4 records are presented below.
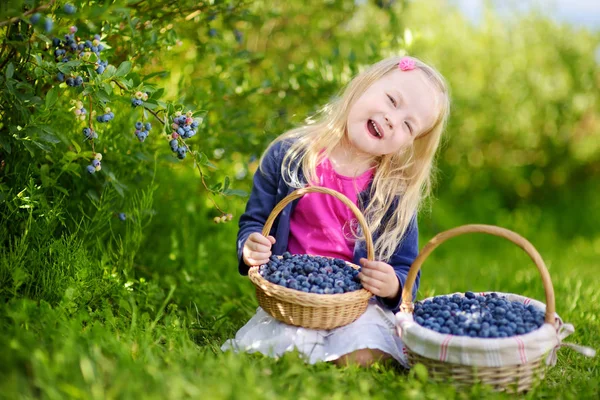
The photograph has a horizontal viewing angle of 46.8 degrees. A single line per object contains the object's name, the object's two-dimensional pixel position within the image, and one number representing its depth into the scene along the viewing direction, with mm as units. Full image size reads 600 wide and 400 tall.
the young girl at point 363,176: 2549
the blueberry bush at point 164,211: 1993
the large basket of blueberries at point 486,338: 2049
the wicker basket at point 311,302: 2213
